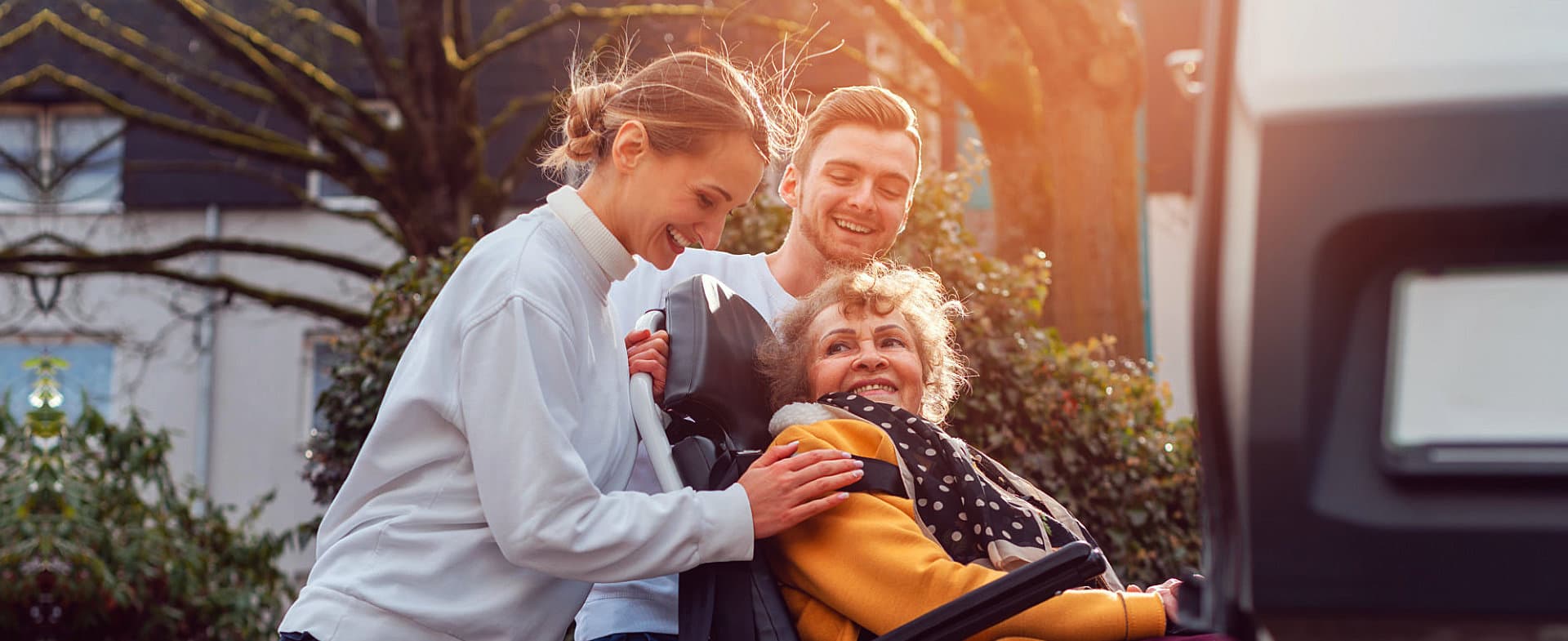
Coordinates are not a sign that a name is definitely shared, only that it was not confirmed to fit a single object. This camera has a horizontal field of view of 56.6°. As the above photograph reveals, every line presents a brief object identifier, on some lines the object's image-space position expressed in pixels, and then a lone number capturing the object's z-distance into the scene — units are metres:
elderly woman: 2.21
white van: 1.30
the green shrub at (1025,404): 5.10
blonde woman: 2.10
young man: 3.41
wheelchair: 1.98
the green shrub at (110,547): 6.93
